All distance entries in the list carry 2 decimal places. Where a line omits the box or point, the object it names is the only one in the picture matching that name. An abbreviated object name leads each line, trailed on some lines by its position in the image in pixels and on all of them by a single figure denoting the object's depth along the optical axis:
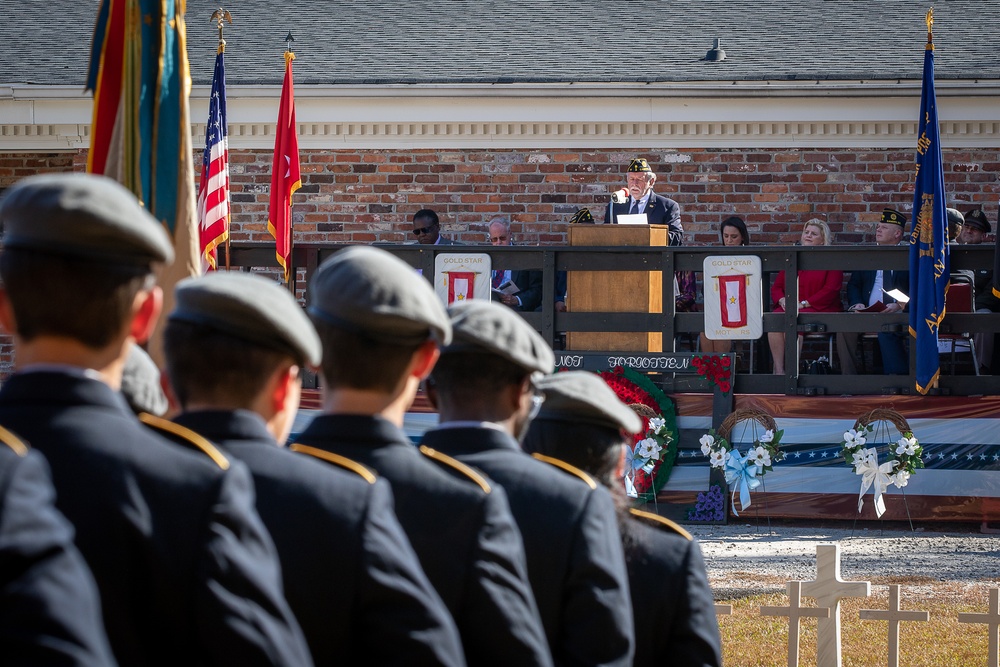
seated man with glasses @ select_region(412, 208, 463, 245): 21.80
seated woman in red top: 20.33
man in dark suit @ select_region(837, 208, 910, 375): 19.59
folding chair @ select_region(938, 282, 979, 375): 19.39
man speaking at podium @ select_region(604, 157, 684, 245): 20.72
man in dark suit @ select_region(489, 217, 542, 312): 20.31
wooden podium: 19.41
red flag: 20.30
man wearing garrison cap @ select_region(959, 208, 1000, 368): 19.58
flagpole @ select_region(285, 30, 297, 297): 20.30
